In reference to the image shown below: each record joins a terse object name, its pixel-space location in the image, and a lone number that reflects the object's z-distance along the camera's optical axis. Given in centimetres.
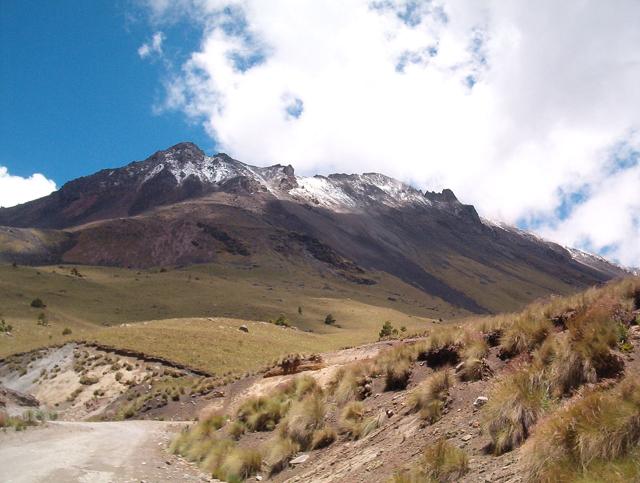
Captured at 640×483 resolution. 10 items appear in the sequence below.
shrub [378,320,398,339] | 5561
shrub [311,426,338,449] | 1209
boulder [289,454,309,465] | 1169
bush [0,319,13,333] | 4774
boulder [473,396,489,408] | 930
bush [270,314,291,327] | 6969
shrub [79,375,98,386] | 3491
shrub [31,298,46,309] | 6405
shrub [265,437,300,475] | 1196
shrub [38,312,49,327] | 5514
